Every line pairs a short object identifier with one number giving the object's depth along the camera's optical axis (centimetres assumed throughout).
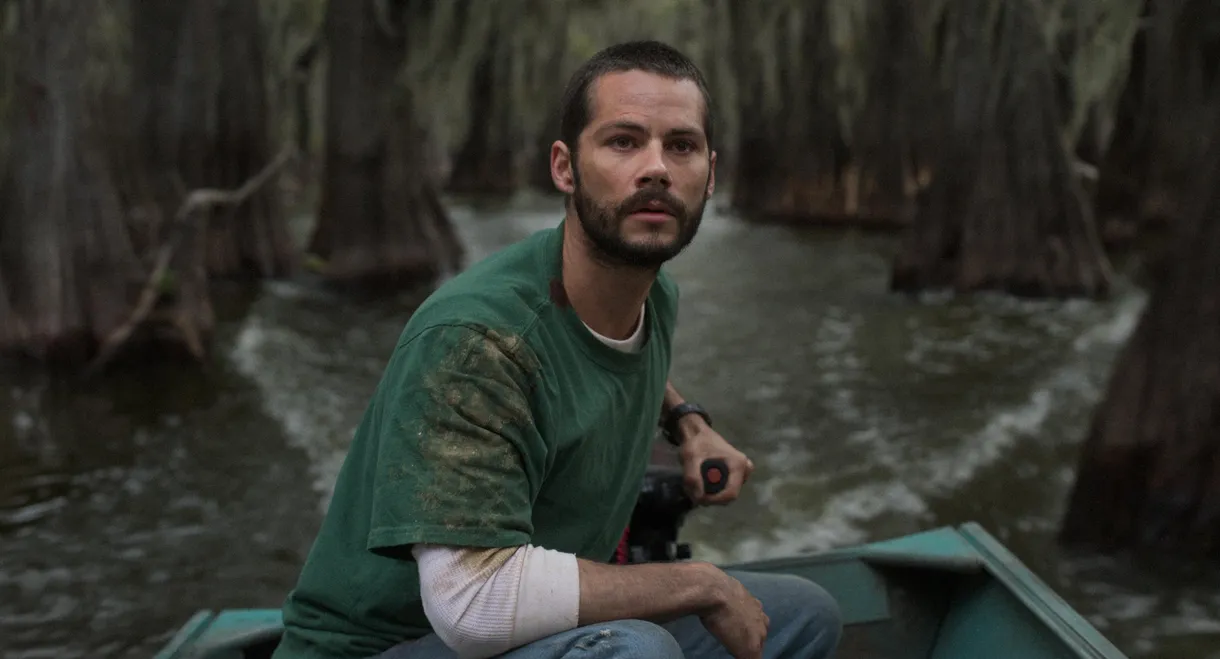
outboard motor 283
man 185
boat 287
